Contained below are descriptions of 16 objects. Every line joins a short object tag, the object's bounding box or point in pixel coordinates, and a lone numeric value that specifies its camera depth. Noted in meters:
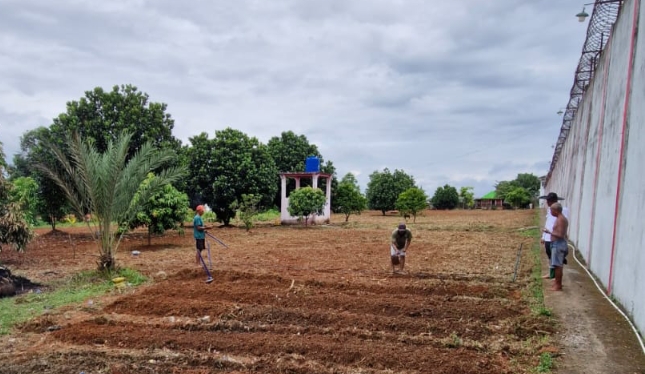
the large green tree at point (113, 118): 17.80
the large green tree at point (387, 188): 40.81
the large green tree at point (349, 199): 29.81
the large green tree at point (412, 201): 28.48
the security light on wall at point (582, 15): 8.19
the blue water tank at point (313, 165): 26.48
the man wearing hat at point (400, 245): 9.18
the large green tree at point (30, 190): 17.62
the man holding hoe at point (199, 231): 10.22
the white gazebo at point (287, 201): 25.88
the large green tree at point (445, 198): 60.56
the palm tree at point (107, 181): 8.73
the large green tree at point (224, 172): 22.86
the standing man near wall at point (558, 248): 7.19
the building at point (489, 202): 68.16
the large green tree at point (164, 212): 14.38
